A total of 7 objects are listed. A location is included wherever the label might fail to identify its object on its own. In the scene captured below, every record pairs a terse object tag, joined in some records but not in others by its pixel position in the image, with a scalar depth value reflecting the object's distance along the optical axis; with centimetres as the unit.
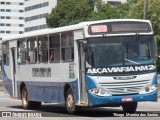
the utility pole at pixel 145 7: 3984
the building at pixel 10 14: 19312
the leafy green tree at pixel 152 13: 7881
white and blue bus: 1911
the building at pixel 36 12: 15912
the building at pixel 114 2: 15562
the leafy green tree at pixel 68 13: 11412
